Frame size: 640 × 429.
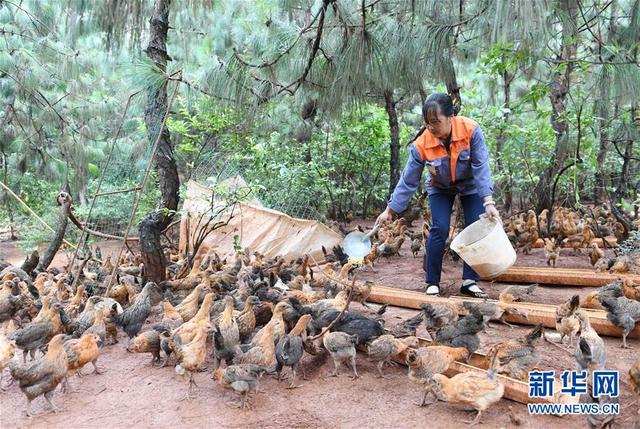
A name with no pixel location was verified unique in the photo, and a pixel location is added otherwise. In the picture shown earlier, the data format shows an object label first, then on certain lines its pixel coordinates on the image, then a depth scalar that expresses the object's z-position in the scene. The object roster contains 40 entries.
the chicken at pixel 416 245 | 7.98
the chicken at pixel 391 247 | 7.95
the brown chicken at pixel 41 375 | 3.77
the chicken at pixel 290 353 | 3.97
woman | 4.86
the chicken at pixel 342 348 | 3.97
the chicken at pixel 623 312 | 4.04
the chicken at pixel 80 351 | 4.17
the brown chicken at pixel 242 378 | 3.61
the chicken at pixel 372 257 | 7.51
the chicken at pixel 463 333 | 3.91
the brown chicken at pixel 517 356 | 3.54
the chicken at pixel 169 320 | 4.74
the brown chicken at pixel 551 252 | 6.65
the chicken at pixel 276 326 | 4.34
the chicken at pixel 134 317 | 5.18
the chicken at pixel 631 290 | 4.65
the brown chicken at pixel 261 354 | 4.02
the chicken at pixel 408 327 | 4.35
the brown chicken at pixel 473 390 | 3.18
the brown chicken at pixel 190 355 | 3.92
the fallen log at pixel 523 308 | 4.24
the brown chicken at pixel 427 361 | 3.55
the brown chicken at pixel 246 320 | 4.76
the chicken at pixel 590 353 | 3.42
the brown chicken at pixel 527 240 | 7.71
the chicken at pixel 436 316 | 4.43
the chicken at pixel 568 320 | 4.03
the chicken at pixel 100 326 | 4.81
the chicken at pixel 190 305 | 5.27
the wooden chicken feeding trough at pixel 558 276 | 5.66
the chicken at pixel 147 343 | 4.42
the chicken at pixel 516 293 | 4.85
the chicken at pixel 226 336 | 4.21
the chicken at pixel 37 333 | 4.75
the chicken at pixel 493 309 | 4.55
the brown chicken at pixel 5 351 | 4.26
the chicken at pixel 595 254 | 6.68
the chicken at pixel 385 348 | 3.91
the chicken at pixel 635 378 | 3.11
